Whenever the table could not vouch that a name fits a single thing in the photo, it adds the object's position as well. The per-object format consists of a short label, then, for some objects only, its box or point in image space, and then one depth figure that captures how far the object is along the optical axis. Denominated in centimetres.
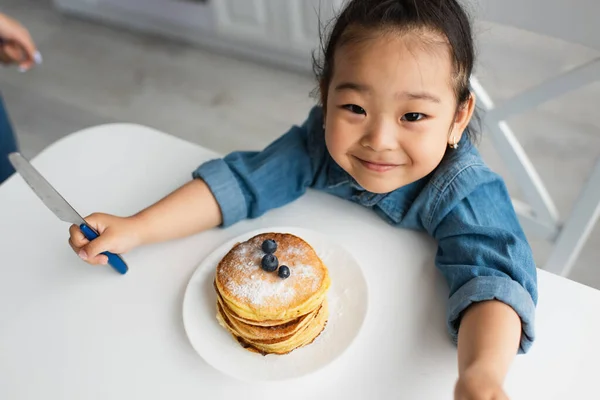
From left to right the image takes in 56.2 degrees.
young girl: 69
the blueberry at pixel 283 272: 69
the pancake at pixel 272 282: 67
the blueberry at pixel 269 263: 69
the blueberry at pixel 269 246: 71
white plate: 68
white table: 68
